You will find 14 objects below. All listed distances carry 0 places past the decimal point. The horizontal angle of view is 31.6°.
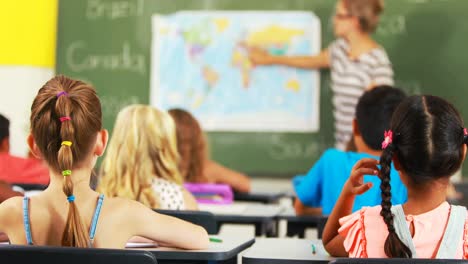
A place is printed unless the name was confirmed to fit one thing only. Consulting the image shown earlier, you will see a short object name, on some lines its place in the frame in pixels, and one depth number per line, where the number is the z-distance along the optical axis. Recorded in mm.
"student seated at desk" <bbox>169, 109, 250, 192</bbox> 4645
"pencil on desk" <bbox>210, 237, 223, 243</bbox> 2498
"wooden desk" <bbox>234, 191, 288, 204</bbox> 4863
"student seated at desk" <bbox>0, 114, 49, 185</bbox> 4312
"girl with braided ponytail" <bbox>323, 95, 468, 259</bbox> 2119
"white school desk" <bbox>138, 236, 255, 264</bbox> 2180
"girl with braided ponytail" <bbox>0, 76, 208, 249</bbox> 2086
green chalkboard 6328
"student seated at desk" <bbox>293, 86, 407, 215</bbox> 3395
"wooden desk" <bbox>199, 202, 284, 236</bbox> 3658
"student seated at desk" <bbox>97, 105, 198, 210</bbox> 3408
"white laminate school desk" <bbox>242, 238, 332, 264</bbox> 2102
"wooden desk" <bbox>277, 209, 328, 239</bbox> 3703
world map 6527
